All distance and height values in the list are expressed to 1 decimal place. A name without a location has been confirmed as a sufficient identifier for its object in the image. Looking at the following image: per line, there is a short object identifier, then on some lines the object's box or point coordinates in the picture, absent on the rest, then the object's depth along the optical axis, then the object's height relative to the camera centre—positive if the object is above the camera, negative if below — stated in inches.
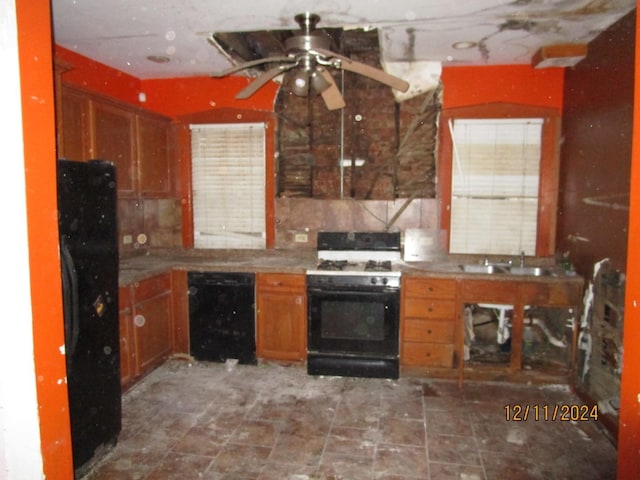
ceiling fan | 100.1 +31.5
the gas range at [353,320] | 143.4 -41.6
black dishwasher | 152.9 -42.9
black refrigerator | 86.6 -23.3
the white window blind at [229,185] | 175.3 +5.0
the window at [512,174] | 157.2 +8.7
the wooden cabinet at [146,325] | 131.3 -42.7
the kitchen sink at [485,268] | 156.9 -25.5
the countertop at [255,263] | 137.9 -24.4
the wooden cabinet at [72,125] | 119.3 +20.3
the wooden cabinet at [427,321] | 141.9 -41.1
